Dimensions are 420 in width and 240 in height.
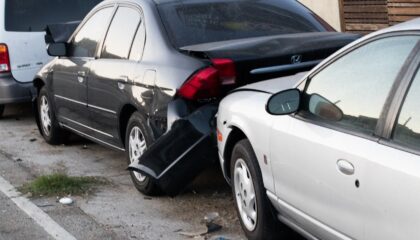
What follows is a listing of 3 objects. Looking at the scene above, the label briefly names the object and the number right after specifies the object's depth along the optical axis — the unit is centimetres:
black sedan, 612
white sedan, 365
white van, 1074
